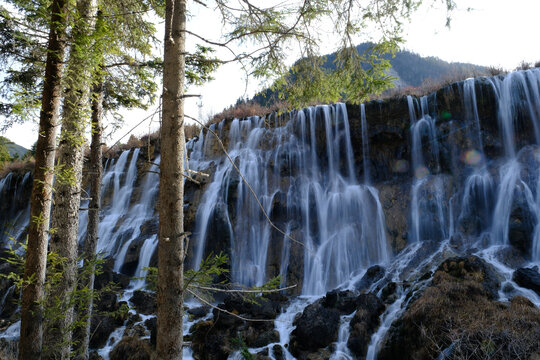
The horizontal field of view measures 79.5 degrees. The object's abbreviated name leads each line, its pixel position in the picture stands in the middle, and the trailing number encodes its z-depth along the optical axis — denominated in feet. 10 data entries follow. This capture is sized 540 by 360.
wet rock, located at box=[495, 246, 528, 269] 33.88
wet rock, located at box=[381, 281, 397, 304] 31.46
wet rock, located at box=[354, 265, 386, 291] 38.63
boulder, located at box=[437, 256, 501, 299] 26.84
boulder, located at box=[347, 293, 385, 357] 26.45
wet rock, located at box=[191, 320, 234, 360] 27.99
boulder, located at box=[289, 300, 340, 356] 27.50
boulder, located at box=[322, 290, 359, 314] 32.07
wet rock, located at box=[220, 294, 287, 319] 33.17
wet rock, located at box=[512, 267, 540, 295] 27.45
